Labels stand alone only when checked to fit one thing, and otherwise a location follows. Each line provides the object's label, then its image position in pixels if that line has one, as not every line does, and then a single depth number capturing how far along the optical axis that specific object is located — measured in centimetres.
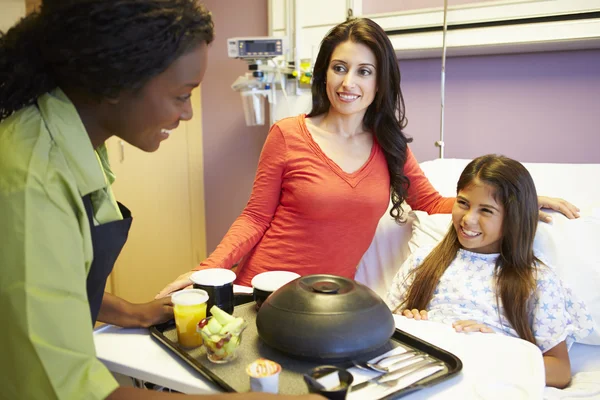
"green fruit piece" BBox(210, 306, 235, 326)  91
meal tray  82
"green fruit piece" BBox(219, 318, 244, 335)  88
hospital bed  143
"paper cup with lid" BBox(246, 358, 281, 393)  76
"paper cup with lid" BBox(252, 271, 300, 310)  107
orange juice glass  96
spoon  86
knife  82
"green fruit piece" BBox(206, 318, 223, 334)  89
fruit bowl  87
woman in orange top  163
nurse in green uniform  64
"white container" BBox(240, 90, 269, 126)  241
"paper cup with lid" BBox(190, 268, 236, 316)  105
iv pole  198
